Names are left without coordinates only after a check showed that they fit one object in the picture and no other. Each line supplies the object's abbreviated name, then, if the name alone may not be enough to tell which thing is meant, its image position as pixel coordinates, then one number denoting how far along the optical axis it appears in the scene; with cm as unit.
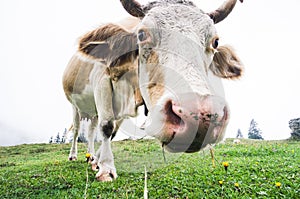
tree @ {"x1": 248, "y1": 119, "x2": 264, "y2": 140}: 4250
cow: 208
